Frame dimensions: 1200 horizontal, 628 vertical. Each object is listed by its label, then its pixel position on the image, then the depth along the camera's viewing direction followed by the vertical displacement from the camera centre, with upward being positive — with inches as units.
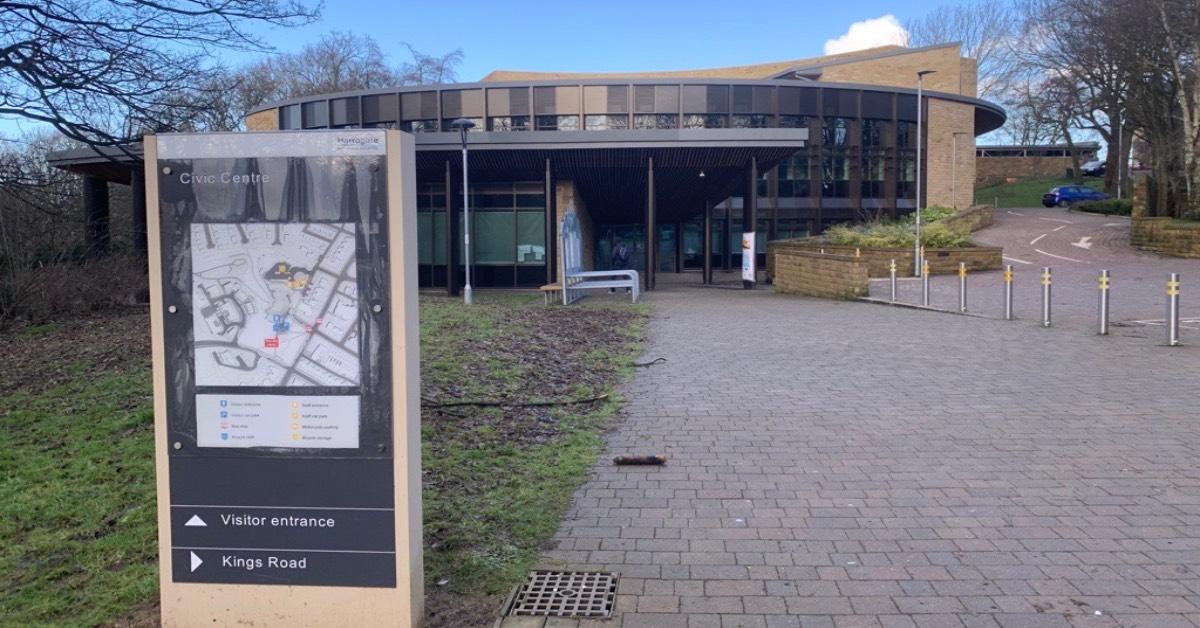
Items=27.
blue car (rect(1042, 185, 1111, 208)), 2428.6 +142.3
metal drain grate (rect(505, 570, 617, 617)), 157.5 -56.6
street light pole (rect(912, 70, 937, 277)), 1137.4 -6.9
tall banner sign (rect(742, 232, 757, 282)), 1168.1 -1.4
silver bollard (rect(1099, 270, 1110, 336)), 557.3 -29.8
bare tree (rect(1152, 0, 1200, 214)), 1229.1 +248.3
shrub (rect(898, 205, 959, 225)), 1439.5 +58.5
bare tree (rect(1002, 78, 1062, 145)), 2400.3 +391.6
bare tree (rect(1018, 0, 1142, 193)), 1332.4 +315.3
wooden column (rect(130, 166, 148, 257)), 926.9 +54.4
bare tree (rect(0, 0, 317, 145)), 493.0 +100.8
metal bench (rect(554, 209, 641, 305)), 896.3 -15.4
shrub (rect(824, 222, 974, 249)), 1203.2 +22.4
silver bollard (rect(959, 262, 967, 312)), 746.0 -27.0
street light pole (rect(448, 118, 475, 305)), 905.4 +95.8
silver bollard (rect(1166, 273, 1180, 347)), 499.2 -31.1
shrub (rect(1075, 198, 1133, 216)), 1892.2 +88.6
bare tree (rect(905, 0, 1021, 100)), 2664.9 +479.9
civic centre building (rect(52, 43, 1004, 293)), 1056.2 +120.9
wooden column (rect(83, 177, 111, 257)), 785.6 +41.0
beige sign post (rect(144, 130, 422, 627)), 144.0 -17.2
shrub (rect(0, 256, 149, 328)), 617.3 -17.9
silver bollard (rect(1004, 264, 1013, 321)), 665.6 -27.9
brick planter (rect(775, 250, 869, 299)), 906.7 -20.2
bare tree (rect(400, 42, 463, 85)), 2583.7 +492.5
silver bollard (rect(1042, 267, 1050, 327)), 614.5 -28.3
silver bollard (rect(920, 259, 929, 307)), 787.5 -28.4
